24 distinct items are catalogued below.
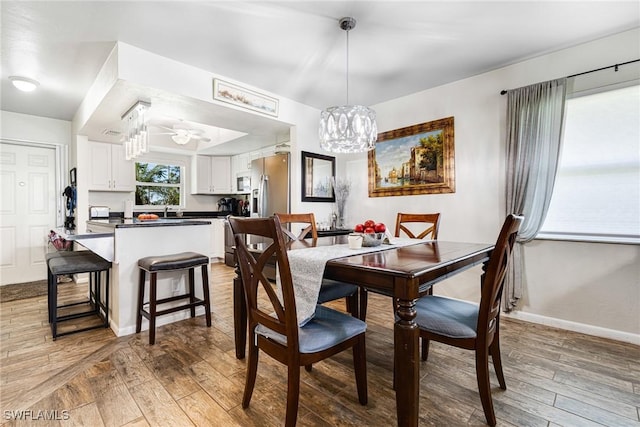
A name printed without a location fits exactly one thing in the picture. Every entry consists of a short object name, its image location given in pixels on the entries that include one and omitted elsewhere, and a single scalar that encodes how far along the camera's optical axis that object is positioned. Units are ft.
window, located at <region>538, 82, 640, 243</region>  7.66
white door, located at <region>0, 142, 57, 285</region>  13.34
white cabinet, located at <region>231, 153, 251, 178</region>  19.11
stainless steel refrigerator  13.24
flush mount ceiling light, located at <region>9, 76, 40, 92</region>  9.96
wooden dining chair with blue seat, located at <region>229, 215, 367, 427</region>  4.04
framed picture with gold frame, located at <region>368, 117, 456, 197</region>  10.95
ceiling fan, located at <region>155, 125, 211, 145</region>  13.90
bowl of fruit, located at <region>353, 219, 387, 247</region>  6.37
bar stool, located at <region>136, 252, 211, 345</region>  7.51
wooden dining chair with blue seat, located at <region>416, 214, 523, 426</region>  4.46
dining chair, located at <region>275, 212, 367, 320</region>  6.38
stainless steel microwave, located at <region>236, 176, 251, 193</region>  19.19
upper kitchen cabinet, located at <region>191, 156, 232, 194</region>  19.60
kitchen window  18.34
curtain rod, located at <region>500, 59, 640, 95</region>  7.53
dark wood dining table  3.73
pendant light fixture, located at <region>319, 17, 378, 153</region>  7.98
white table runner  4.62
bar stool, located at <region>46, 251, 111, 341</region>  7.70
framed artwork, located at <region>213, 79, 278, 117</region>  9.95
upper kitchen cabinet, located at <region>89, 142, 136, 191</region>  14.38
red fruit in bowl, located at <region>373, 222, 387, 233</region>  6.50
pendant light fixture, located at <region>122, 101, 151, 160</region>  9.57
